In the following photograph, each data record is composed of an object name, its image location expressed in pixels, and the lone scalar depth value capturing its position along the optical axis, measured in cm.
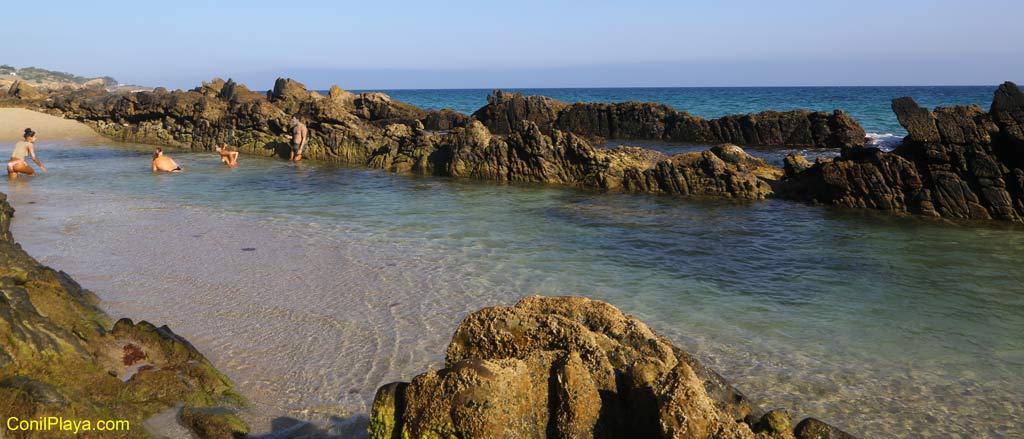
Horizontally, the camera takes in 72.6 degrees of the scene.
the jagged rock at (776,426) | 343
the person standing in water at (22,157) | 1909
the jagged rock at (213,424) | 454
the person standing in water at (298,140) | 2621
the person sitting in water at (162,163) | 2155
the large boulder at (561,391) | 317
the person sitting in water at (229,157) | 2386
